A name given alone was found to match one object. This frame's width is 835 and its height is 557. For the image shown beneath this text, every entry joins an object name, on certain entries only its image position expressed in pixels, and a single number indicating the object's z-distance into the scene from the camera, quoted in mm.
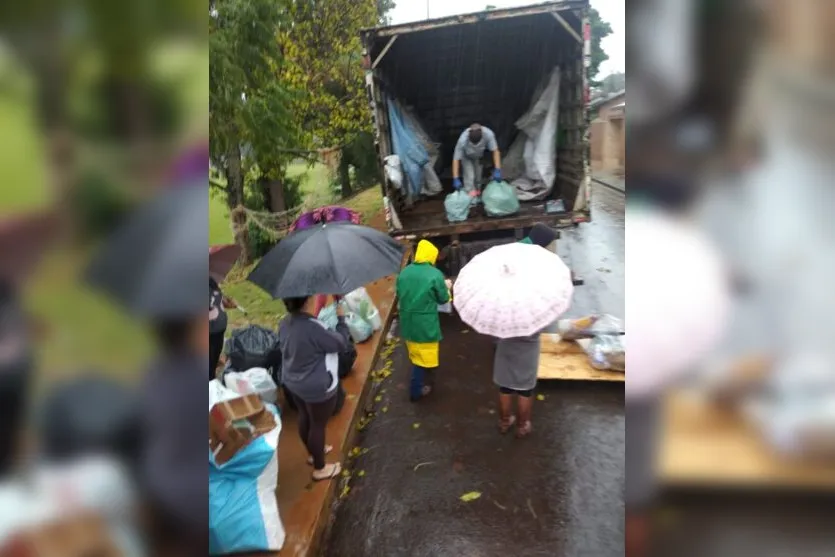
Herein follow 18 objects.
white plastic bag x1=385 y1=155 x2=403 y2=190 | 6707
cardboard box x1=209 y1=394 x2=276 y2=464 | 2479
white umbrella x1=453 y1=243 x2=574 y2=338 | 3275
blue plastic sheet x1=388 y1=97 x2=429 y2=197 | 7445
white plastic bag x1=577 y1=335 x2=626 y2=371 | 4461
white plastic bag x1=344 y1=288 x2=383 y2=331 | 5246
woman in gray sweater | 3014
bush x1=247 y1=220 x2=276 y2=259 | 9062
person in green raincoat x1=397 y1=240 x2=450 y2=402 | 4211
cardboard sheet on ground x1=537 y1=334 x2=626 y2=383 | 4492
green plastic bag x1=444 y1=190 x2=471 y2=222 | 6809
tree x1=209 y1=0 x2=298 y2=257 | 4793
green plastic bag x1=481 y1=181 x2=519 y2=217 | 6676
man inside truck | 7341
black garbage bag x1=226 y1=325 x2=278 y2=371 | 3756
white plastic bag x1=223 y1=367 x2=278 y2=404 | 3266
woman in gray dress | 3646
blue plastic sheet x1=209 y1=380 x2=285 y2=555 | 2490
